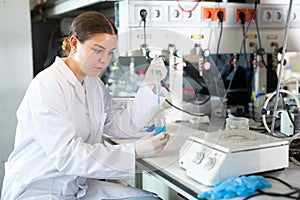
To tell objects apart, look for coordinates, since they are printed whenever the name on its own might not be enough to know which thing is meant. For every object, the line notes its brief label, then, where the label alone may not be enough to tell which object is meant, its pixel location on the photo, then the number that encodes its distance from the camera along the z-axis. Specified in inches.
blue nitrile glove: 43.8
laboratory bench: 48.1
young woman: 54.4
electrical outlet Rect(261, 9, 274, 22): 92.0
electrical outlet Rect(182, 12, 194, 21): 82.9
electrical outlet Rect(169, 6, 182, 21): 81.7
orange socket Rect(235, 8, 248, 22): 89.7
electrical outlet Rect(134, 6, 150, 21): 77.9
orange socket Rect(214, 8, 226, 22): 86.7
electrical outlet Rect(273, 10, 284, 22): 93.4
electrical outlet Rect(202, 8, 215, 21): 85.4
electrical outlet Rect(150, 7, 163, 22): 79.6
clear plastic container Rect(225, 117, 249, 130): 68.5
